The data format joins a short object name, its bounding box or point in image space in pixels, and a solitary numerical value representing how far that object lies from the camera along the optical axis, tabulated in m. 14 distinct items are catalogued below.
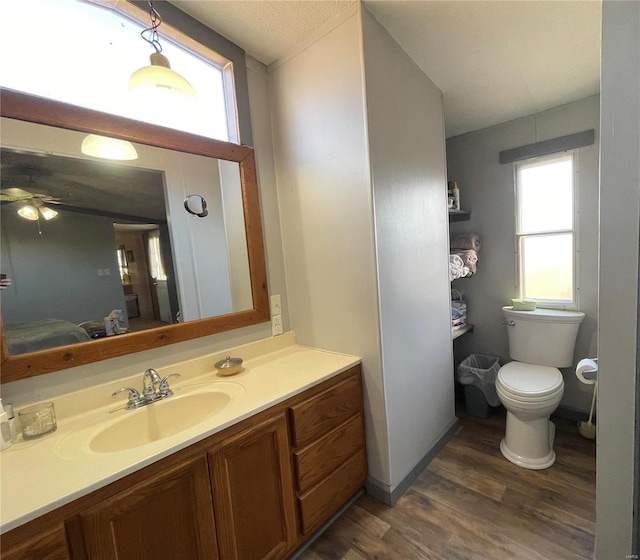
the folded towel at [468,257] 2.42
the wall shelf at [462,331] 2.37
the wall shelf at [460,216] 2.57
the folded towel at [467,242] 2.50
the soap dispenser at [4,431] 0.91
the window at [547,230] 2.20
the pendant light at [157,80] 1.14
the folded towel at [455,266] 2.22
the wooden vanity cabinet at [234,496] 0.75
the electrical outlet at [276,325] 1.74
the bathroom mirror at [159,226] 1.06
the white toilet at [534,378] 1.79
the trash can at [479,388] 2.31
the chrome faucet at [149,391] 1.17
